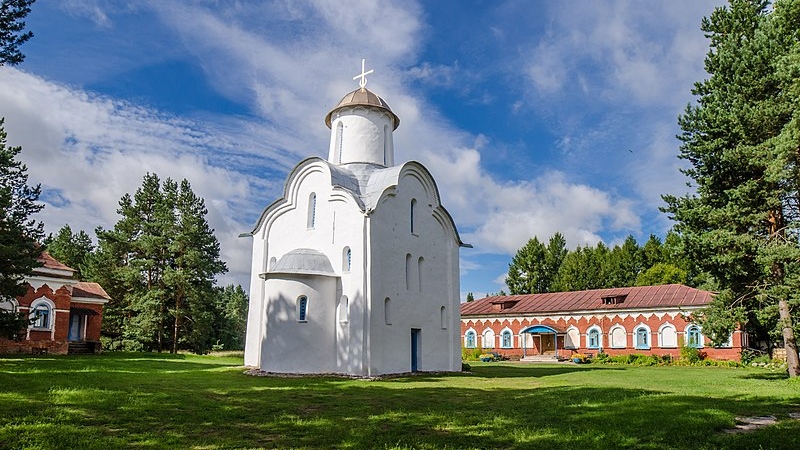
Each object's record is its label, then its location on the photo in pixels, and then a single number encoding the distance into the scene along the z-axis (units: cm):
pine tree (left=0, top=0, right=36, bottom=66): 1130
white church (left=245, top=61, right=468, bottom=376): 1936
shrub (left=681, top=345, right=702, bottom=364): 3250
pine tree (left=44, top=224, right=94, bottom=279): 4881
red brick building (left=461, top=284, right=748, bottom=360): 3472
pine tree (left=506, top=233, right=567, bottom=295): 5834
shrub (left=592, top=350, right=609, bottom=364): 3569
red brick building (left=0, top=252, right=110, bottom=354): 2667
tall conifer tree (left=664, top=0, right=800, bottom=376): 1617
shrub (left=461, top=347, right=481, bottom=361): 4062
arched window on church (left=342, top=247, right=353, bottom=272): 2010
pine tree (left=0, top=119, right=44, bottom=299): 1975
